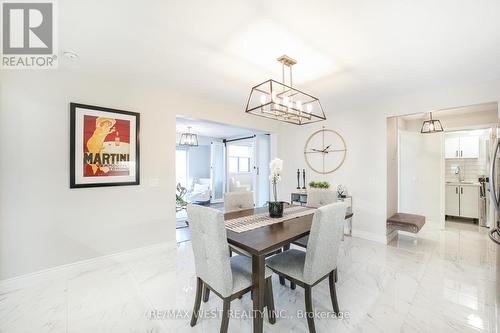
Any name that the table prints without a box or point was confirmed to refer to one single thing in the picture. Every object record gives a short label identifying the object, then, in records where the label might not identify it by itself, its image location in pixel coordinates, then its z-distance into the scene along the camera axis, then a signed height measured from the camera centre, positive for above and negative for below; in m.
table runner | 1.88 -0.54
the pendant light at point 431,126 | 3.71 +0.76
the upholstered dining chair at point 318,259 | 1.54 -0.73
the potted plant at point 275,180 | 2.20 -0.14
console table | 3.83 -0.64
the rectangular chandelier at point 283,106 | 2.00 +0.60
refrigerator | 1.59 -0.14
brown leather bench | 3.26 -0.89
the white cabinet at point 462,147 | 4.62 +0.42
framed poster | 2.46 +0.24
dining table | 1.44 -0.54
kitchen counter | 4.53 -0.39
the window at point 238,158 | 7.13 +0.27
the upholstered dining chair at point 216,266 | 1.41 -0.70
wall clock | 4.07 +0.30
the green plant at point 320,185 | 4.00 -0.36
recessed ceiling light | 2.07 +1.09
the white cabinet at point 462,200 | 4.50 -0.76
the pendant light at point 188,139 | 5.73 +0.73
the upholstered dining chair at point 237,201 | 2.72 -0.45
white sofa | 6.47 -0.82
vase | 2.27 -0.45
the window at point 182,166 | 7.74 +0.01
